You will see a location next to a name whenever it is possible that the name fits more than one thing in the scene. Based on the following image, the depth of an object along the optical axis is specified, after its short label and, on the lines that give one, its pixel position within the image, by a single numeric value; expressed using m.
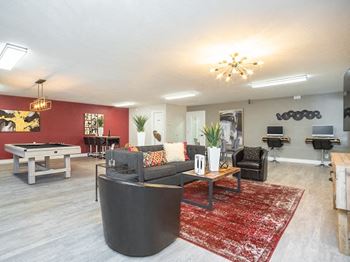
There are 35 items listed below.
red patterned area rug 2.00
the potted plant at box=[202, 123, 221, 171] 3.40
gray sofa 3.34
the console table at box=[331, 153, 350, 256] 1.90
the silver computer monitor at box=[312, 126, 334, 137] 6.28
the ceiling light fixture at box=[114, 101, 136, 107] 9.02
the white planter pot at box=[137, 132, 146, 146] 4.60
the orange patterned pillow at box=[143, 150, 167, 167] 3.83
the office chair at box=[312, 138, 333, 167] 6.03
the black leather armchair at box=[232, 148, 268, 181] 4.55
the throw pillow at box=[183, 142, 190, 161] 4.60
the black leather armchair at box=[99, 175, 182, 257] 1.76
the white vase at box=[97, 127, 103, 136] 9.11
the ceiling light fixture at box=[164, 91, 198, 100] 6.74
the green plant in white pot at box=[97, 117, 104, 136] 9.12
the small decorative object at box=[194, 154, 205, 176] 3.18
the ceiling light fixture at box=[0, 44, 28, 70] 2.87
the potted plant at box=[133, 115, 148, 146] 4.54
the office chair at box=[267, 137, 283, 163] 6.98
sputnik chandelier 3.28
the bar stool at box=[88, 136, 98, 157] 8.35
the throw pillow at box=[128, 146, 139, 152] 3.85
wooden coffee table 2.91
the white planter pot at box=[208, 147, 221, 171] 3.40
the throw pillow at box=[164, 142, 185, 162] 4.30
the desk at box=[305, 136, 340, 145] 6.08
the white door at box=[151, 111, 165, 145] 9.38
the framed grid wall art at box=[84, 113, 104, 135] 8.98
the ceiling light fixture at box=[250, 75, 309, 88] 4.55
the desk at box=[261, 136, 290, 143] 7.20
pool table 4.29
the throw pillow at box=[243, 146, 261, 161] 4.93
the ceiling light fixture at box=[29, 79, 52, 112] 5.11
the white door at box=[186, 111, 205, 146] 9.81
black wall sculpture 6.77
